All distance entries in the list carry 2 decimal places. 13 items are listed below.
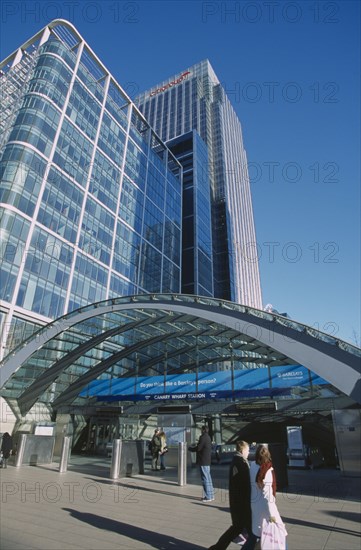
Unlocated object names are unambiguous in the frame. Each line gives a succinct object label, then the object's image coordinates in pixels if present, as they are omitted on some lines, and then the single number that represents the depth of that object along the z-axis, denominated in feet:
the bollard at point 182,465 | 34.91
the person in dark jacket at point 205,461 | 26.35
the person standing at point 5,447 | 46.16
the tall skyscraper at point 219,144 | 350.43
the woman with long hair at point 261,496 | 13.30
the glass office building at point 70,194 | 104.68
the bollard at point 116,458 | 37.66
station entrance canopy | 57.52
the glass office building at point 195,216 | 238.89
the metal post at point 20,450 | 49.64
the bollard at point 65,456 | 43.33
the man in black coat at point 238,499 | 14.05
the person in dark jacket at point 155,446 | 43.52
